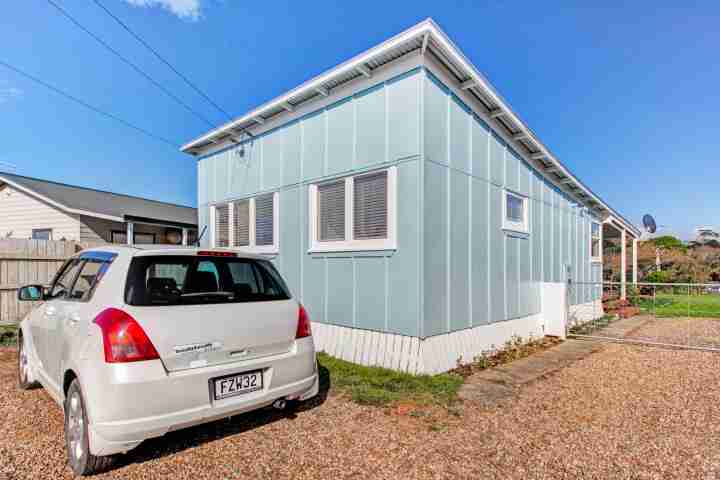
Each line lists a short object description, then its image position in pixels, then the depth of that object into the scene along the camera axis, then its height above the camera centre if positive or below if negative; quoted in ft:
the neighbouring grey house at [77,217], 40.29 +4.25
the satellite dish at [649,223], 59.67 +4.64
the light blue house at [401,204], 16.65 +2.75
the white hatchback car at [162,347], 7.64 -2.29
